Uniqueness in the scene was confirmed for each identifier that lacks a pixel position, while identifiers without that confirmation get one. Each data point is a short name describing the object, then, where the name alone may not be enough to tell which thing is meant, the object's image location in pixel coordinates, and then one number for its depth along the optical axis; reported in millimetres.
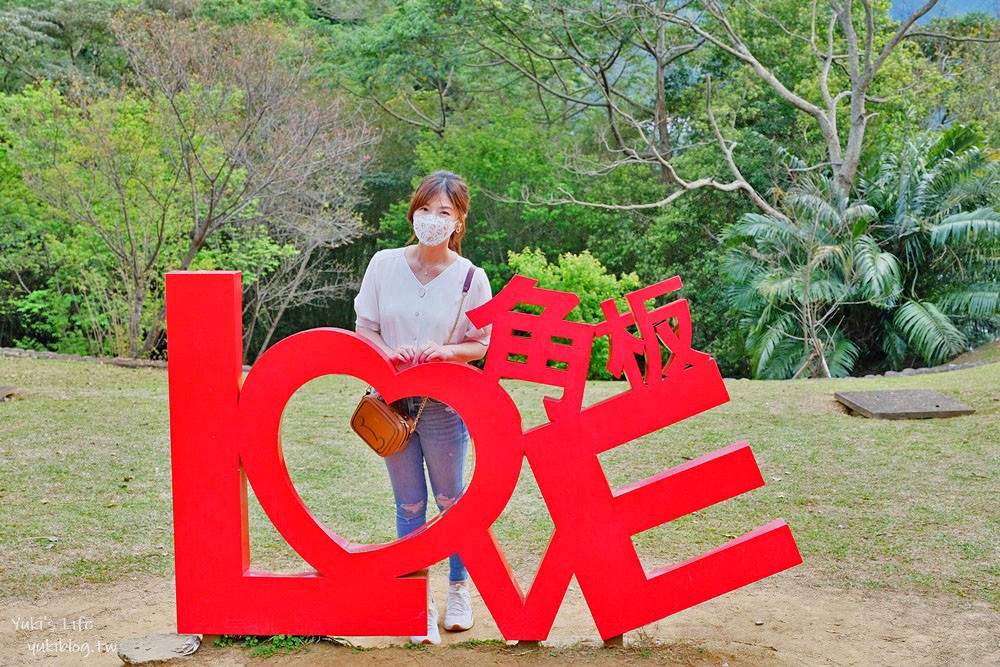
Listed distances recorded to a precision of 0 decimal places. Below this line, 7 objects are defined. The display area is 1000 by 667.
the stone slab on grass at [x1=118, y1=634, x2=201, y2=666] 3557
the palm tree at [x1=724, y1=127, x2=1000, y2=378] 13281
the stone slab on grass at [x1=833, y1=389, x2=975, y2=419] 7754
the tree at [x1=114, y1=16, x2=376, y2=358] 12641
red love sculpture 3514
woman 3492
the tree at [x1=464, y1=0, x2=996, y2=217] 18344
